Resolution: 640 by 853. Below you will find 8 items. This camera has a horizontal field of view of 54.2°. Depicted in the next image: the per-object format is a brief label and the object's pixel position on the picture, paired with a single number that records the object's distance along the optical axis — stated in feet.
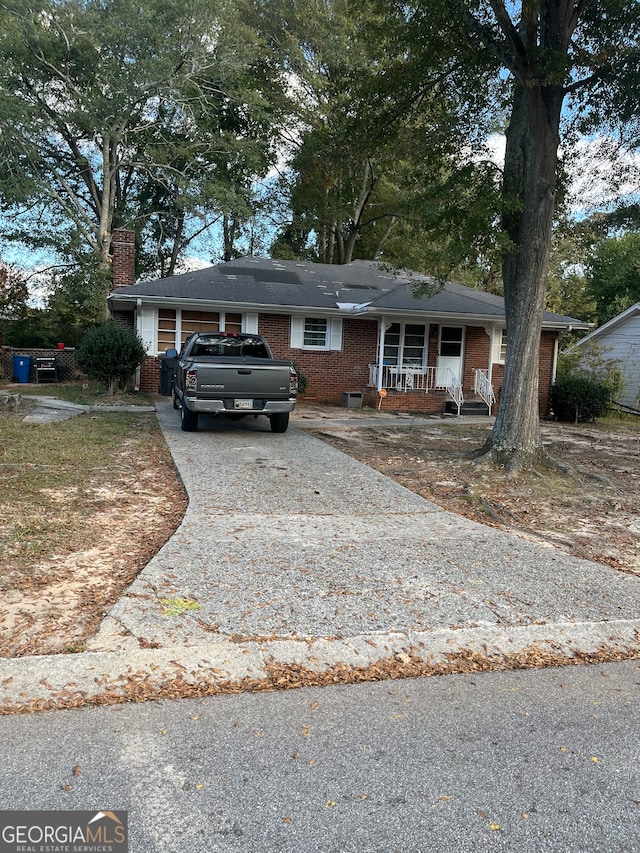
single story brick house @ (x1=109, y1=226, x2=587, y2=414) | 58.75
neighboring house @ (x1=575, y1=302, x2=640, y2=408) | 88.02
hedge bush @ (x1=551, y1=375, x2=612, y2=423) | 60.08
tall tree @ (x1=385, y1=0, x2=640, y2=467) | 28.55
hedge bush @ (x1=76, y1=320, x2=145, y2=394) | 53.31
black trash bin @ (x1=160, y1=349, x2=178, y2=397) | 56.29
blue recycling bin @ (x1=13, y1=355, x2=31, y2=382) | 75.46
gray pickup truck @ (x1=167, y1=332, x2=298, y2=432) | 34.42
